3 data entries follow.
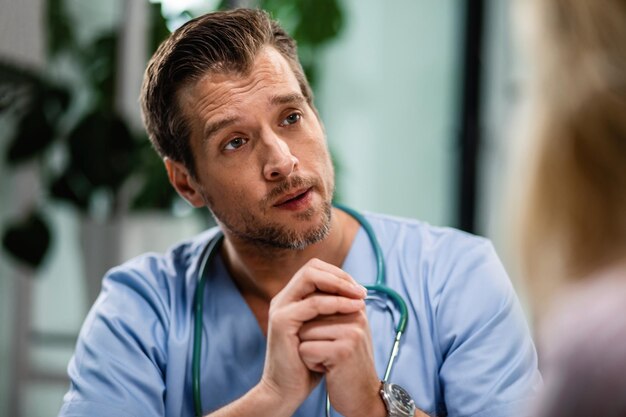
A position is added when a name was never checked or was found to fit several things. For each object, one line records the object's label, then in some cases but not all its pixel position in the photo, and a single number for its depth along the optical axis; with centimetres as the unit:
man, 148
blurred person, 107
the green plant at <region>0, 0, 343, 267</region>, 180
